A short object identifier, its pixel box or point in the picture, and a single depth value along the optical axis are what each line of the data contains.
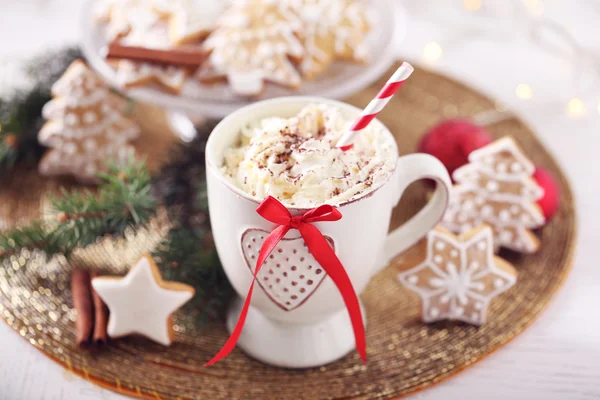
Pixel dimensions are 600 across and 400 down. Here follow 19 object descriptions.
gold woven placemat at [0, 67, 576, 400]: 0.50
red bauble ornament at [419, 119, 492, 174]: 0.60
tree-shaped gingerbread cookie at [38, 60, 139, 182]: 0.60
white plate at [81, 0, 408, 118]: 0.58
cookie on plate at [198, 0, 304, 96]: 0.58
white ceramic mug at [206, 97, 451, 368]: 0.46
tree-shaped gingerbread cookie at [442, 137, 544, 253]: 0.56
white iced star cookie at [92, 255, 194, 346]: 0.51
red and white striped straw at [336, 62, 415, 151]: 0.45
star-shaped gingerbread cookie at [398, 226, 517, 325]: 0.53
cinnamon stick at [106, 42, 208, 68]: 0.58
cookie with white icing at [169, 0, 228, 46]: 0.59
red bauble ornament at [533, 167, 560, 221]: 0.59
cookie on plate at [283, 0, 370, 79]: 0.60
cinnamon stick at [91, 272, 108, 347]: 0.52
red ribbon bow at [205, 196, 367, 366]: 0.44
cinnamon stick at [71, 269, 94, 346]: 0.52
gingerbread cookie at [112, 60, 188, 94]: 0.58
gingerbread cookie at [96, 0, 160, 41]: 0.61
